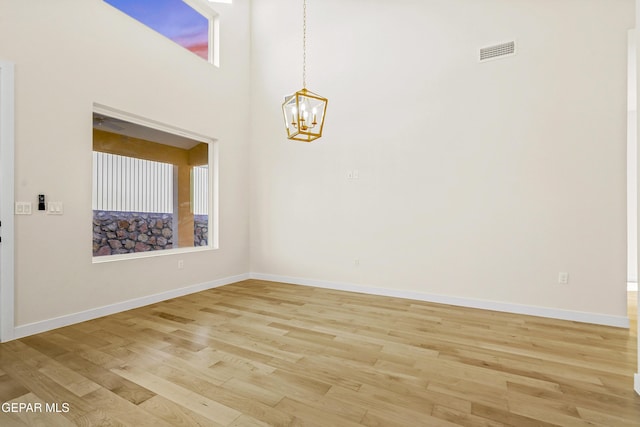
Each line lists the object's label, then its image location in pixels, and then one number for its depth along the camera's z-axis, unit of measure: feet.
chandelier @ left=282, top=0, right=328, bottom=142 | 9.39
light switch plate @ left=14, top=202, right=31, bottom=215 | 9.05
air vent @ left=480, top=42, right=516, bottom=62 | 11.84
